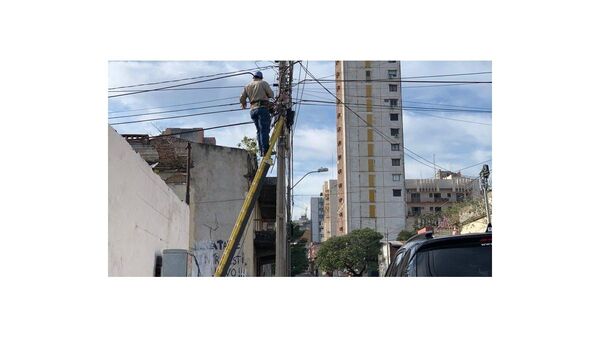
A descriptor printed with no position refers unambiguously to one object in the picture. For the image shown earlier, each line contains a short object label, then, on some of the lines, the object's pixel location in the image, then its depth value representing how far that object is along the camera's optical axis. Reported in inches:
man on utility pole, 313.9
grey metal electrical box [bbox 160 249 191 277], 298.7
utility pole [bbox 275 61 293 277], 339.9
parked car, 180.5
